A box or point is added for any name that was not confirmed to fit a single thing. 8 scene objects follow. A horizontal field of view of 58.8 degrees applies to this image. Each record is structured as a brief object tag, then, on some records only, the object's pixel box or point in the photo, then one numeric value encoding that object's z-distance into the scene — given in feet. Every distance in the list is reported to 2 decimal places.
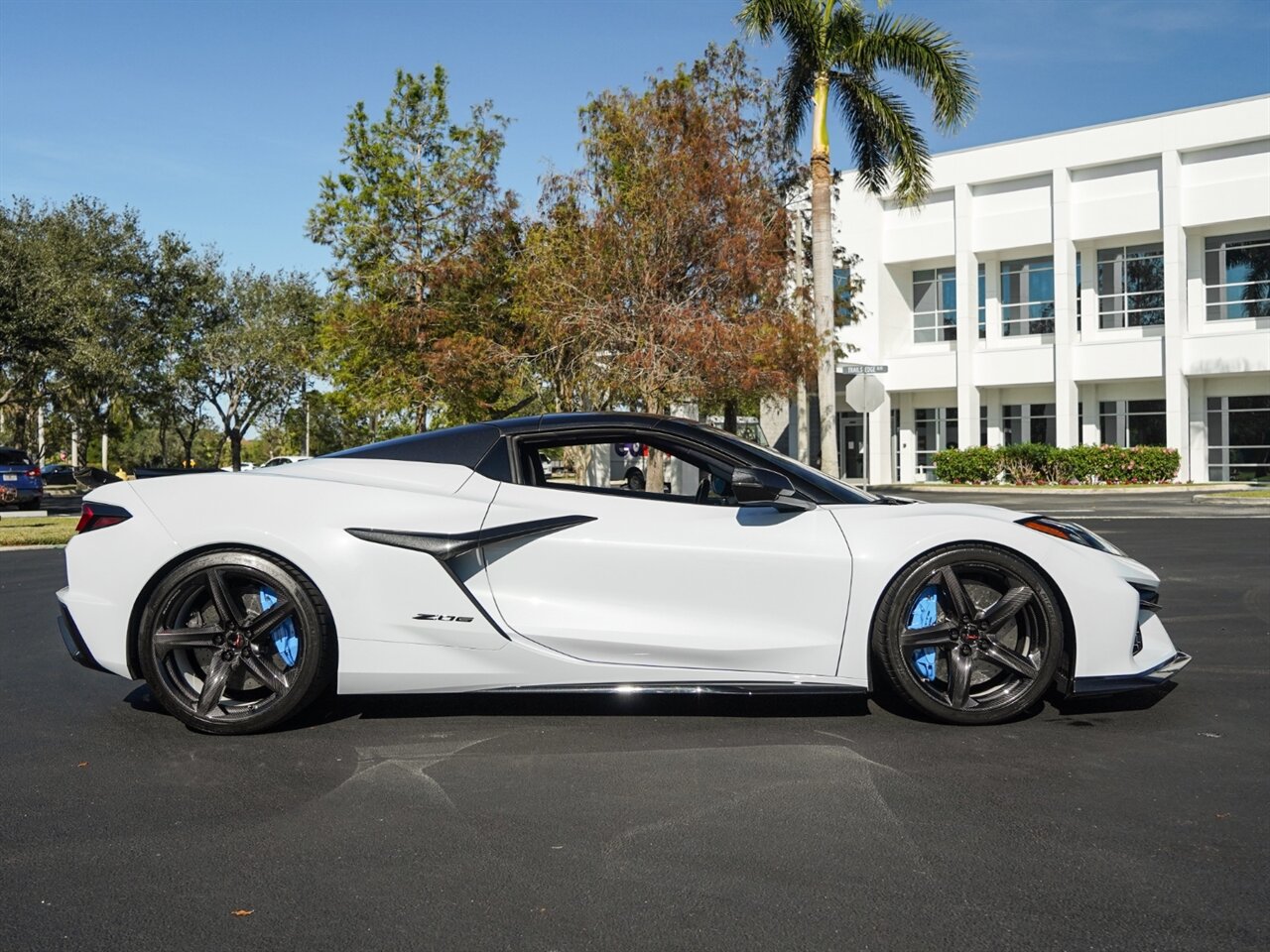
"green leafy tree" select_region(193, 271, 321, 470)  158.40
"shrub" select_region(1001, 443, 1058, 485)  115.72
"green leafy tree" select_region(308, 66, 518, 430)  84.64
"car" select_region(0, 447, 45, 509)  86.69
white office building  115.85
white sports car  15.40
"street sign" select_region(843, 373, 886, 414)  67.62
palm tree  68.59
